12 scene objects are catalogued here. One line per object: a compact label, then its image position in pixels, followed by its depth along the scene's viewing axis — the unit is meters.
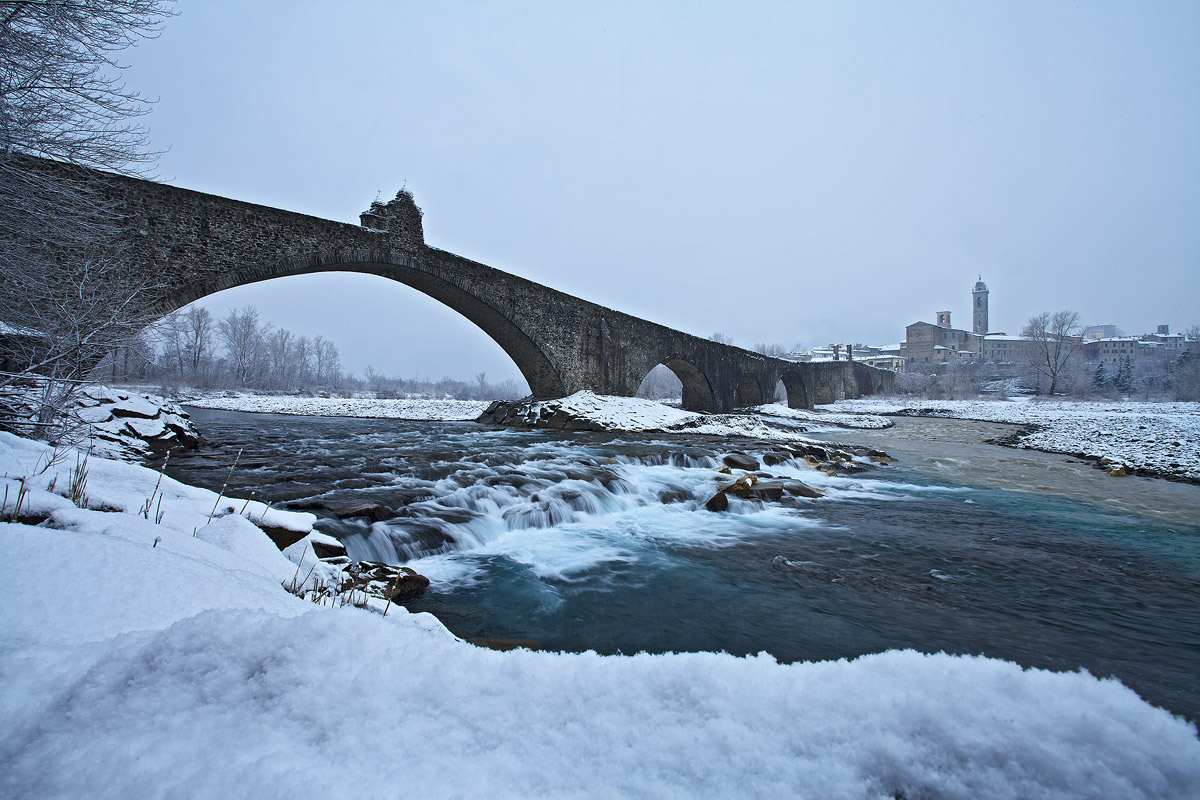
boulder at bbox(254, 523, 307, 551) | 3.20
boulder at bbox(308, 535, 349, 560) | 3.43
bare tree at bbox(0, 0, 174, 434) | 5.42
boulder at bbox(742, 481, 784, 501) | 7.05
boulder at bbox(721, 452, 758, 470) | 9.46
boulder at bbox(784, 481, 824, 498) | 7.55
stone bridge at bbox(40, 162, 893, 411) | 10.31
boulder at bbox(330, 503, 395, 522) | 5.10
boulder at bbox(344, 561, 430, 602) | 3.15
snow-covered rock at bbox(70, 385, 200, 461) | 7.27
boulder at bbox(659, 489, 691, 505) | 7.16
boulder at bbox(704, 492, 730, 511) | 6.76
